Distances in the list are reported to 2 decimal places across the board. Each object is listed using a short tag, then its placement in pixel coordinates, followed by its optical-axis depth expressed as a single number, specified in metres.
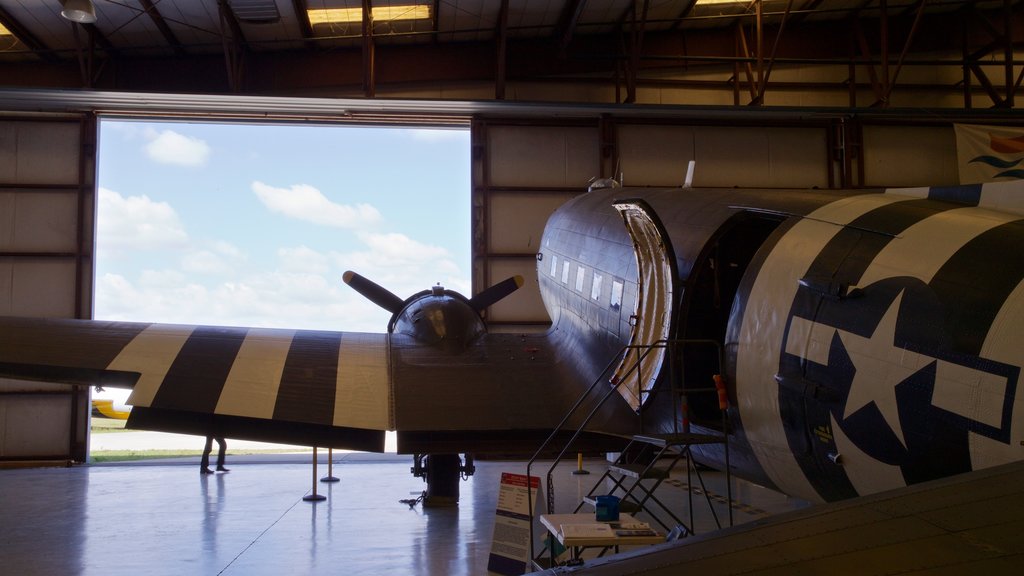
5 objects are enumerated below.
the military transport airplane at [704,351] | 4.44
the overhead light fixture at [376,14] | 17.74
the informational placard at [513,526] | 7.24
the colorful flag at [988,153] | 17.39
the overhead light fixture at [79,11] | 12.52
